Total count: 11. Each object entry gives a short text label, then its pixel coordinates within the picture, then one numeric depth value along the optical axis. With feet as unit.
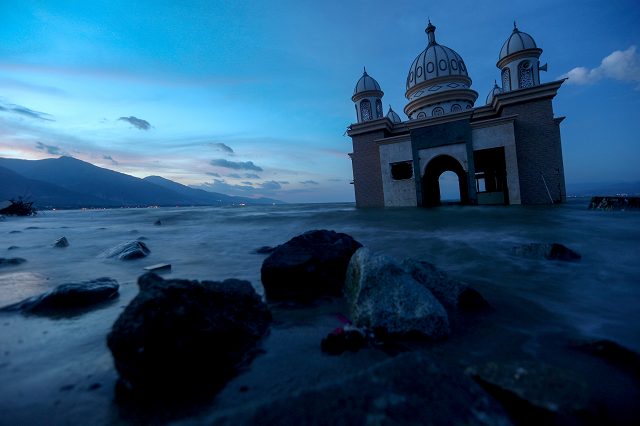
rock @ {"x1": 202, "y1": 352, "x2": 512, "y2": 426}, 3.50
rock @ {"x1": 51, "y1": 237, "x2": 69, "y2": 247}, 23.79
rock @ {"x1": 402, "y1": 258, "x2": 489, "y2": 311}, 8.96
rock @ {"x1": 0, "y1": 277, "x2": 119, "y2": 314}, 9.36
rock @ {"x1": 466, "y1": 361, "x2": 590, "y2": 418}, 4.12
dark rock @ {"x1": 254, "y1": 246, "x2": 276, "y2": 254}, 19.63
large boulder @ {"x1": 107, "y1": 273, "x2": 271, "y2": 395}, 5.36
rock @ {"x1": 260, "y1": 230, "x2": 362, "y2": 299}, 10.80
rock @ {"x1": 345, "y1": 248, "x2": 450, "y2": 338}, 7.18
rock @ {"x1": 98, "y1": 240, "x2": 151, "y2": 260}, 18.17
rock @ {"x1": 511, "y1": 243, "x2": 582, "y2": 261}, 14.57
